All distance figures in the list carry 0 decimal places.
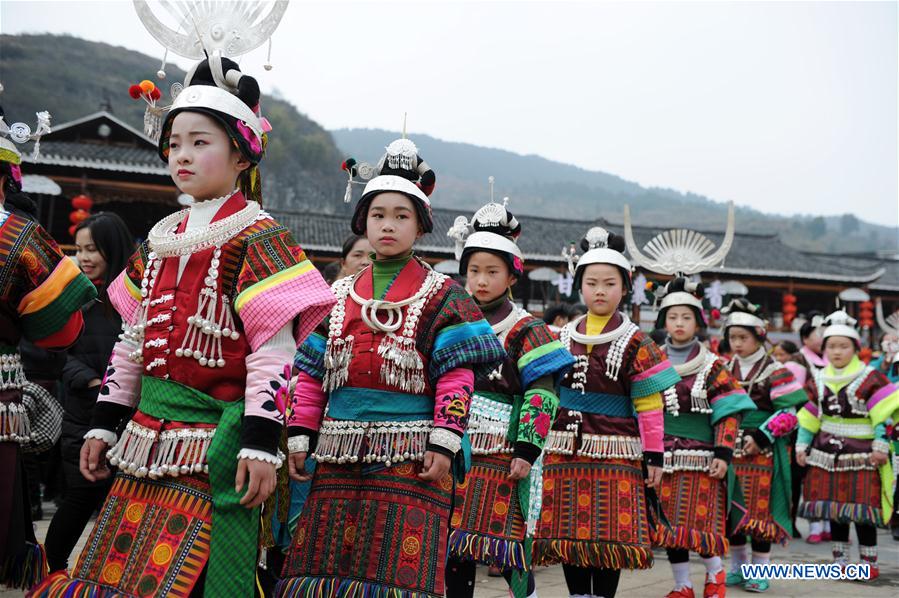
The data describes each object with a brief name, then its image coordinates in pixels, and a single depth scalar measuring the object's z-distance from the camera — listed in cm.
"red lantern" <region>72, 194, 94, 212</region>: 1809
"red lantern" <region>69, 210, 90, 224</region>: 1769
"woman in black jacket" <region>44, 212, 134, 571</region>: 478
